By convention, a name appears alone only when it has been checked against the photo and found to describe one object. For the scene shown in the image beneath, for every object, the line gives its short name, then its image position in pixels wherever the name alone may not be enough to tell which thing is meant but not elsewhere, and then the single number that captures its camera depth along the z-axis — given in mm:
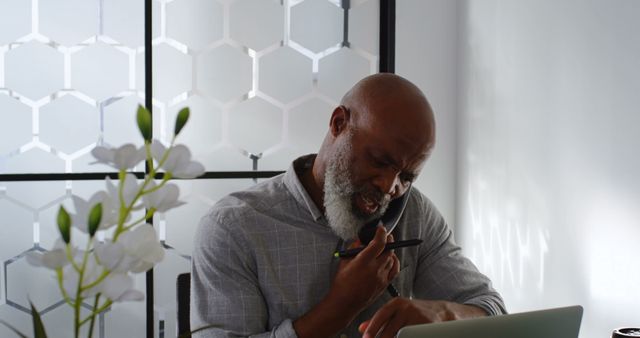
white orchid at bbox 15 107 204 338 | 643
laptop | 1075
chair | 1766
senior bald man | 1531
